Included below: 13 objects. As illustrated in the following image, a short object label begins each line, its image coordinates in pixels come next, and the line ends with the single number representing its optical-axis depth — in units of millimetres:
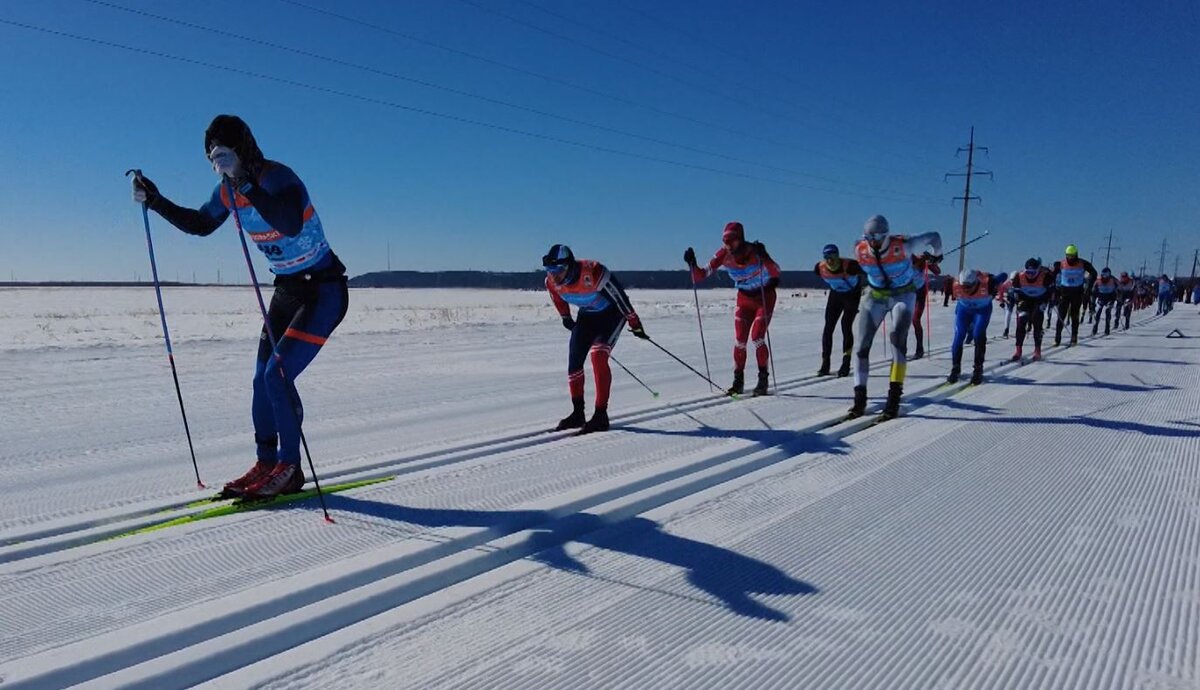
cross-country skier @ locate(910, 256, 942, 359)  9400
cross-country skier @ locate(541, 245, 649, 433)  5644
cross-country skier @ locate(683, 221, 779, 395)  7840
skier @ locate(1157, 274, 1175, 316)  31375
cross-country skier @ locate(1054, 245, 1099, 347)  13219
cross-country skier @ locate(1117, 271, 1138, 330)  21125
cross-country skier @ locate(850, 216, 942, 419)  6355
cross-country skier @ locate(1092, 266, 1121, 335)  17570
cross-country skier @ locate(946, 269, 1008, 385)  8898
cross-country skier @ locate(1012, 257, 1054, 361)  11406
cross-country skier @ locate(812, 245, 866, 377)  9828
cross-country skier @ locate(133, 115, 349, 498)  3398
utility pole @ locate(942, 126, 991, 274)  44594
